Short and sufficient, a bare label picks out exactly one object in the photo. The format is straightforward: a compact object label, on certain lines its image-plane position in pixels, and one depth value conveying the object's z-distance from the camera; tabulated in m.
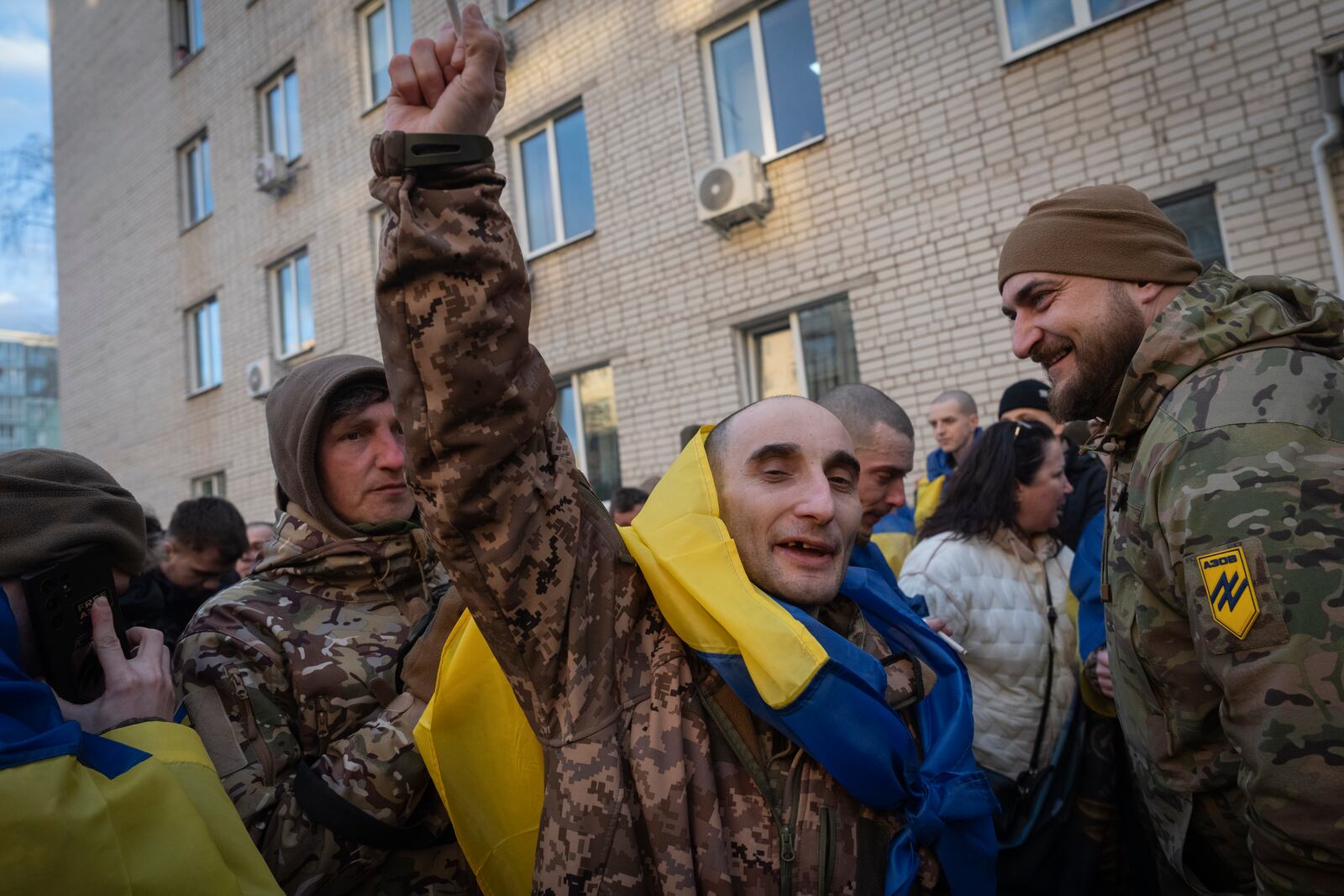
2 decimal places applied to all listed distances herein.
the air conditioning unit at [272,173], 10.71
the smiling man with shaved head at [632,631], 1.29
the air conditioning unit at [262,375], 10.95
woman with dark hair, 2.88
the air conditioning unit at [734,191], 6.71
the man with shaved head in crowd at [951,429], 5.00
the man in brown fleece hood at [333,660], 1.61
